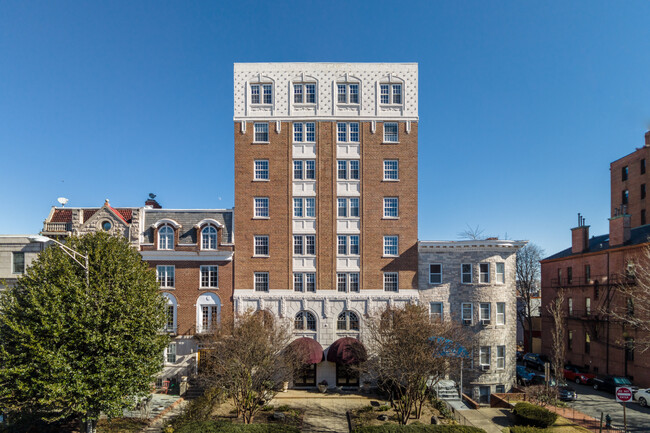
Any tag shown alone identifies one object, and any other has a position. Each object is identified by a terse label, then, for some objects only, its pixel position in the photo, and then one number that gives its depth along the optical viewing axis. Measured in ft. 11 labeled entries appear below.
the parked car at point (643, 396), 102.58
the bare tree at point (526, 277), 201.26
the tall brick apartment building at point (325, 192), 116.88
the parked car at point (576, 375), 127.89
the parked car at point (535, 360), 153.28
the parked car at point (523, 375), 127.82
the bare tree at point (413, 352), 79.41
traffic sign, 66.74
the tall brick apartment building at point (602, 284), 124.88
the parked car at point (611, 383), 116.16
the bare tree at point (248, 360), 81.66
